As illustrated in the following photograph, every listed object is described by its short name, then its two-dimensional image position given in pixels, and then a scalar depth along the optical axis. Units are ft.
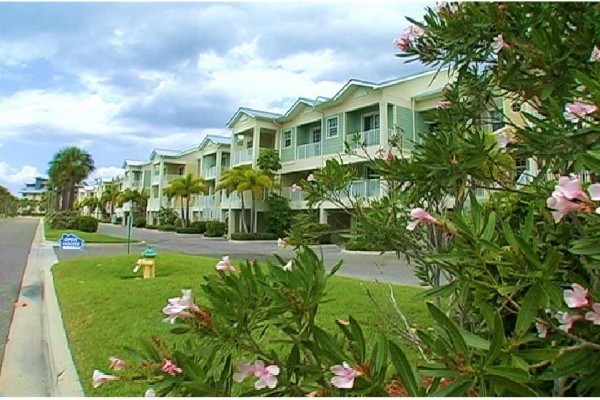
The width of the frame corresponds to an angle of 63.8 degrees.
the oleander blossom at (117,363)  5.43
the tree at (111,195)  195.42
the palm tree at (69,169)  178.70
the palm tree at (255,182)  93.56
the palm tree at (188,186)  128.16
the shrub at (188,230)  123.34
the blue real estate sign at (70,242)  43.58
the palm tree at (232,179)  94.64
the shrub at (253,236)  94.99
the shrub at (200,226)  122.67
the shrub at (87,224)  113.19
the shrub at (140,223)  166.48
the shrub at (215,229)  111.83
